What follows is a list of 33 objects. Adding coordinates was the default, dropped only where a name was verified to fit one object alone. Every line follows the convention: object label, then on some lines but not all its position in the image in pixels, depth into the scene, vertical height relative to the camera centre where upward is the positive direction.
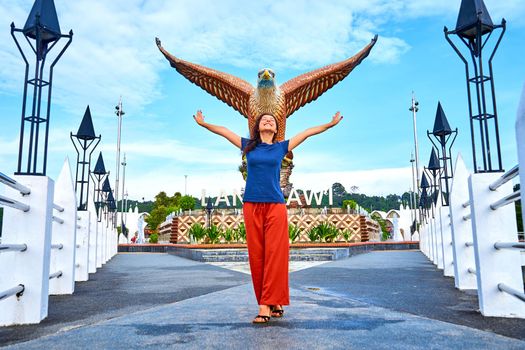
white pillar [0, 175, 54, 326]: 2.78 -0.16
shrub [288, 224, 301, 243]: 13.56 -0.14
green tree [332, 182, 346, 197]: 85.94 +7.72
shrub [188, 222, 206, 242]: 16.05 -0.08
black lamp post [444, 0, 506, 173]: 3.62 +1.67
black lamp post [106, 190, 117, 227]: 18.69 +1.36
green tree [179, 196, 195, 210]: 55.89 +3.81
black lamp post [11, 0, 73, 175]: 3.44 +1.64
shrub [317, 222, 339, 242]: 15.75 -0.19
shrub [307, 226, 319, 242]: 15.66 -0.24
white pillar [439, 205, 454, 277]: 5.68 -0.28
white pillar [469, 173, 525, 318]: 2.86 -0.18
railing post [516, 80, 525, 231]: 1.95 +0.39
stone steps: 10.52 -0.64
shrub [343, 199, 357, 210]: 43.92 +2.61
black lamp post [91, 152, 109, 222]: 15.24 +2.28
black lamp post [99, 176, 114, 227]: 16.50 +1.80
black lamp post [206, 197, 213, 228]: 23.98 +1.42
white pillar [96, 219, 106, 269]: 8.71 -0.21
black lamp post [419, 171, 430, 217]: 14.22 +1.45
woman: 2.77 +0.08
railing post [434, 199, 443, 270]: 6.87 -0.30
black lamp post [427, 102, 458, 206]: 8.77 +1.98
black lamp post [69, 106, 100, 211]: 8.41 +1.93
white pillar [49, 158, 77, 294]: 4.26 -0.04
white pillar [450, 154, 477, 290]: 4.21 -0.03
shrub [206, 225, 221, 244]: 15.18 -0.17
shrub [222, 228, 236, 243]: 15.05 -0.21
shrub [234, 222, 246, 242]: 14.45 -0.15
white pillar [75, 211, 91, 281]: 5.83 -0.24
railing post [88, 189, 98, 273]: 7.34 -0.15
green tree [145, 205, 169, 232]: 47.53 +1.53
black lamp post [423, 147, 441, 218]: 11.30 +1.67
